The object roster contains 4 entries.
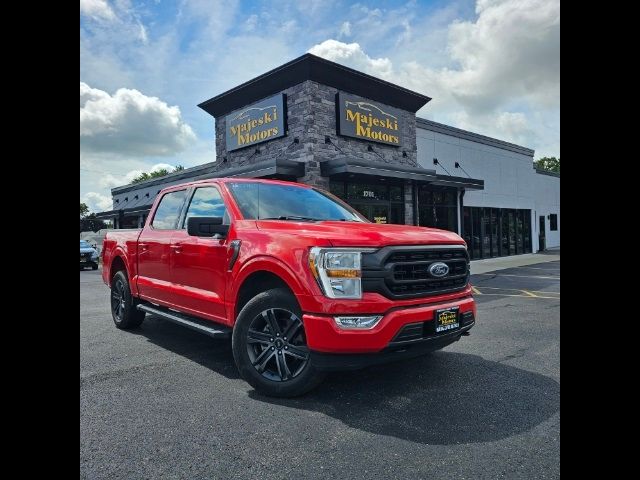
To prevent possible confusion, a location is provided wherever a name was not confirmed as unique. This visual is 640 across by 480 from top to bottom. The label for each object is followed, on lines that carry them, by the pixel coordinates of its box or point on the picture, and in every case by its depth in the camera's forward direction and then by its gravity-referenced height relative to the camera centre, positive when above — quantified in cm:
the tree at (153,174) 7654 +1246
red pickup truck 340 -39
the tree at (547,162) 7382 +1292
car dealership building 1455 +366
